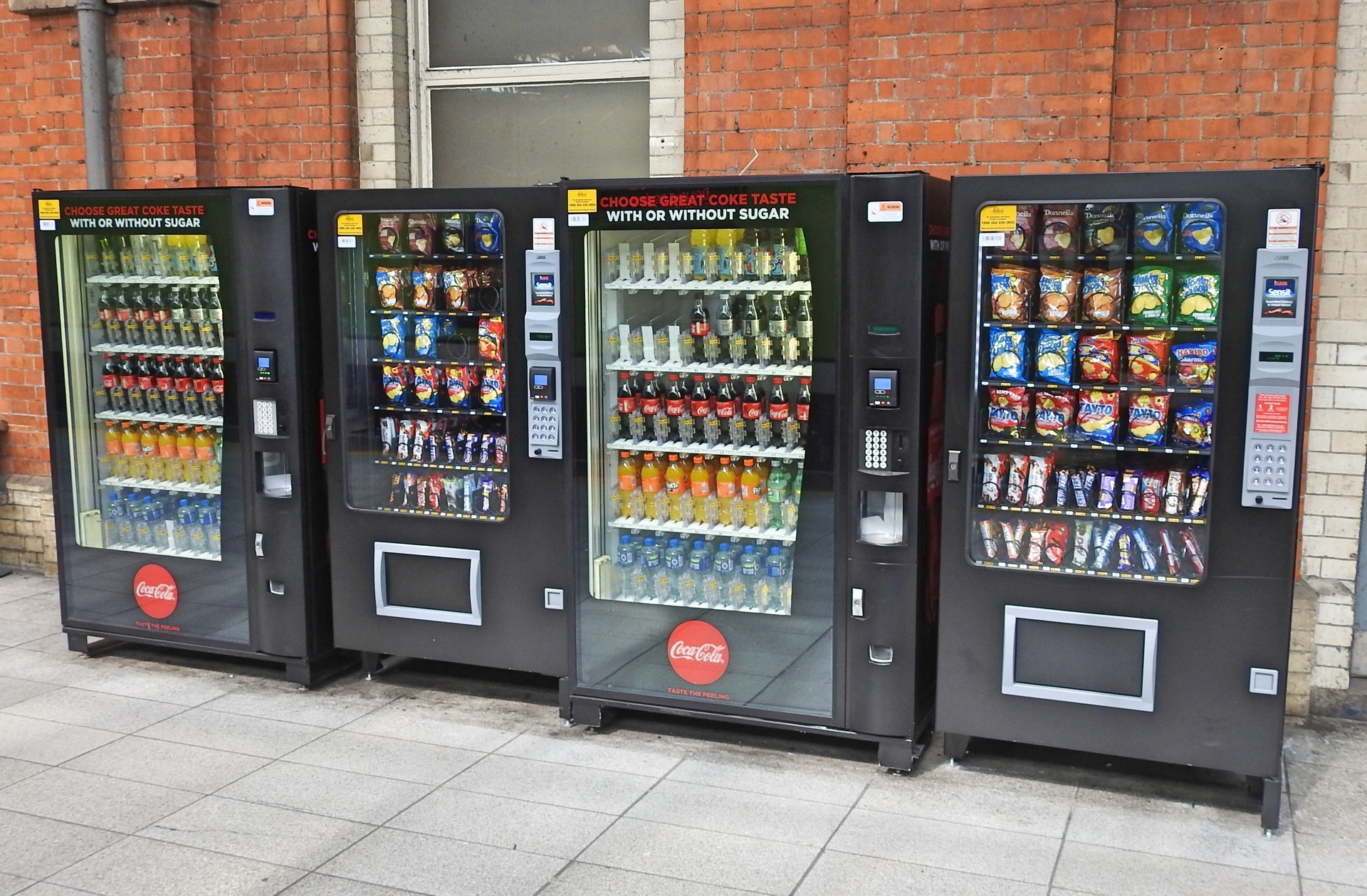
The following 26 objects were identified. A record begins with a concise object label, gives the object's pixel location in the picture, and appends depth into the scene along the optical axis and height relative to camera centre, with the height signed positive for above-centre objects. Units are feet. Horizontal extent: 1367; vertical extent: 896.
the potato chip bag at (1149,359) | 13.92 -0.51
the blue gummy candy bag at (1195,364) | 13.57 -0.55
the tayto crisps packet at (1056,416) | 14.46 -1.21
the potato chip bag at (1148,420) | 13.93 -1.22
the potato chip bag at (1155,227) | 13.66 +1.00
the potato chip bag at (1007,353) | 14.34 -0.45
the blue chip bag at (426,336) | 17.30 -0.32
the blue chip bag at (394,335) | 17.47 -0.31
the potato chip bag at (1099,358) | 14.06 -0.50
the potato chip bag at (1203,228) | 13.23 +0.96
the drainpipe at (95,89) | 22.04 +4.10
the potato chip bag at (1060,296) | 14.17 +0.22
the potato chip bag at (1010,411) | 14.48 -1.16
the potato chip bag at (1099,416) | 14.16 -1.19
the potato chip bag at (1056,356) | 14.21 -0.49
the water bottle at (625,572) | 16.57 -3.53
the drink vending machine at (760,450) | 14.43 -1.72
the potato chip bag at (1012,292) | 14.25 +0.26
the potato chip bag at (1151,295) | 13.73 +0.22
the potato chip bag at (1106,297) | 14.01 +0.21
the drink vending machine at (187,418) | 17.51 -1.61
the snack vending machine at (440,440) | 16.47 -1.79
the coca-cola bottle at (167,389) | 18.97 -1.18
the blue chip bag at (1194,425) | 13.66 -1.25
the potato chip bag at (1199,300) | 13.43 +0.17
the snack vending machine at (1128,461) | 13.08 -1.70
